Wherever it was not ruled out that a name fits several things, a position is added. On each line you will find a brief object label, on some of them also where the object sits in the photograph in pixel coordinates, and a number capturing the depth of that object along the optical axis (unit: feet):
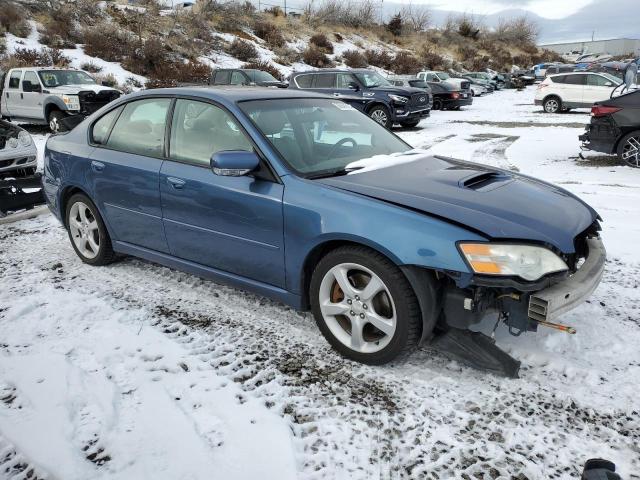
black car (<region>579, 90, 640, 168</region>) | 27.94
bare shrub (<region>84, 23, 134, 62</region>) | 76.43
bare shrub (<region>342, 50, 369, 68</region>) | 112.57
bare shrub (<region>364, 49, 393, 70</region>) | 120.67
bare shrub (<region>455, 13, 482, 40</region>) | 188.85
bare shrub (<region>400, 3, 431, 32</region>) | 180.65
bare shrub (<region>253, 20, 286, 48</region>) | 109.29
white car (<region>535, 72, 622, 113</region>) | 61.67
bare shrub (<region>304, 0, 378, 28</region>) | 144.43
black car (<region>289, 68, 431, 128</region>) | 47.01
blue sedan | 8.76
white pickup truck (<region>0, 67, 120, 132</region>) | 44.80
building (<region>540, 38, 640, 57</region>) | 272.92
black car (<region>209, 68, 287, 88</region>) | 56.39
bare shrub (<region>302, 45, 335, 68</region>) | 105.70
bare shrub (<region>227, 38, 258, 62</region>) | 94.53
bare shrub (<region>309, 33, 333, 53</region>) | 116.84
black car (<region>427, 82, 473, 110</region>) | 71.00
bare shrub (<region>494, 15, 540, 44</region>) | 207.51
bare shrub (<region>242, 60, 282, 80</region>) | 85.56
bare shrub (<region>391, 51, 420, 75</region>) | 121.70
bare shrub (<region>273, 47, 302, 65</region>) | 100.99
